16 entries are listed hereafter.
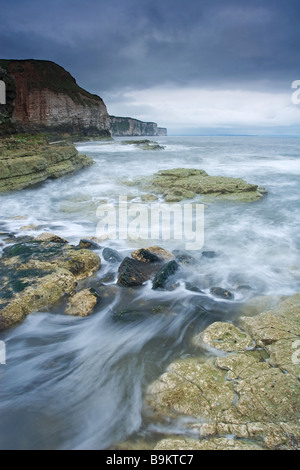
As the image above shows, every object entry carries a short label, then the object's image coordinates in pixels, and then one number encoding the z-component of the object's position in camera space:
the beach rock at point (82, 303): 4.66
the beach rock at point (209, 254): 7.11
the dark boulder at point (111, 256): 6.48
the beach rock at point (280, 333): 3.26
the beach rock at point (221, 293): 5.18
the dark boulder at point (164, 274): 5.42
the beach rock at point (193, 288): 5.41
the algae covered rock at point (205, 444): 2.31
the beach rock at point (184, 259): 6.54
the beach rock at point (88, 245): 7.16
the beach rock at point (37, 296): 4.33
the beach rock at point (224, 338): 3.64
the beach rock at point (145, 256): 6.34
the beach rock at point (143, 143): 49.58
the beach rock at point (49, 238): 7.32
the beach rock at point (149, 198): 12.66
